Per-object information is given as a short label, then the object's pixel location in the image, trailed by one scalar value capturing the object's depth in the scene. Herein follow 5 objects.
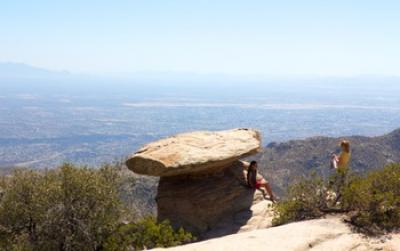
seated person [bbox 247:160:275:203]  34.38
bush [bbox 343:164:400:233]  22.84
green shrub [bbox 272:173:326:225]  25.86
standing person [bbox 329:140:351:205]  26.35
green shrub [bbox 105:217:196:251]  26.71
